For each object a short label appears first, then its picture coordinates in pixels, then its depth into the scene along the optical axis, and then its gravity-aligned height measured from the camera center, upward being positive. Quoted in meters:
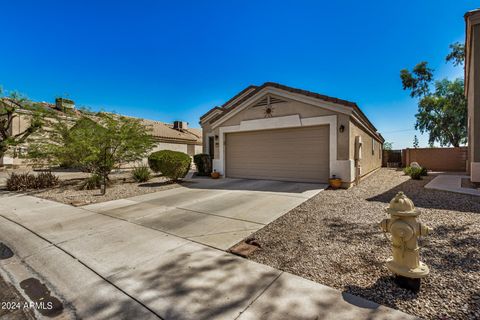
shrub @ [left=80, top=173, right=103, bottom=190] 8.85 -1.12
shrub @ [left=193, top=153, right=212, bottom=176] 13.11 -0.51
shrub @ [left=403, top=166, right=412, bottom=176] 11.87 -0.89
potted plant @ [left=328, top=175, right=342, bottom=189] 8.17 -1.04
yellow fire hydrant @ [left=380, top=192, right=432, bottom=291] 2.12 -0.86
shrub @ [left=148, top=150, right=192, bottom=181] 9.60 -0.32
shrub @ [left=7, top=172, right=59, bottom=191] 8.55 -1.04
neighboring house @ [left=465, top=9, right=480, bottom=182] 7.48 +2.47
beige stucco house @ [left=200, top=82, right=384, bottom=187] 8.47 +0.83
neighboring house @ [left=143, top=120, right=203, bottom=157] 20.25 +1.90
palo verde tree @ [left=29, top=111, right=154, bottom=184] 8.53 +0.51
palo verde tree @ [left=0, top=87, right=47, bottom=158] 10.30 +2.13
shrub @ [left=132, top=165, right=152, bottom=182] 10.38 -0.89
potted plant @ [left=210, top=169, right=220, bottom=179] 11.61 -1.05
